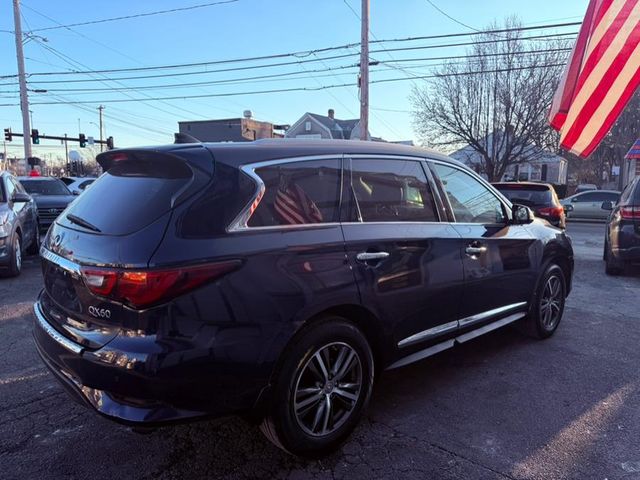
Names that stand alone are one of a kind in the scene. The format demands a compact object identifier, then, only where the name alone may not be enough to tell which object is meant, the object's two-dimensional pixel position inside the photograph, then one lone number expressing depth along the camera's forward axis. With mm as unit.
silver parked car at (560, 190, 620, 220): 19766
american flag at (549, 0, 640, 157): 4522
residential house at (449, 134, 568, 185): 28203
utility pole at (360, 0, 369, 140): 16844
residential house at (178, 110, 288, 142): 39250
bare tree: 23906
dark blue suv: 2256
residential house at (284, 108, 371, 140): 43175
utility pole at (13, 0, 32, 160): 23078
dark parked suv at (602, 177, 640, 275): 7332
